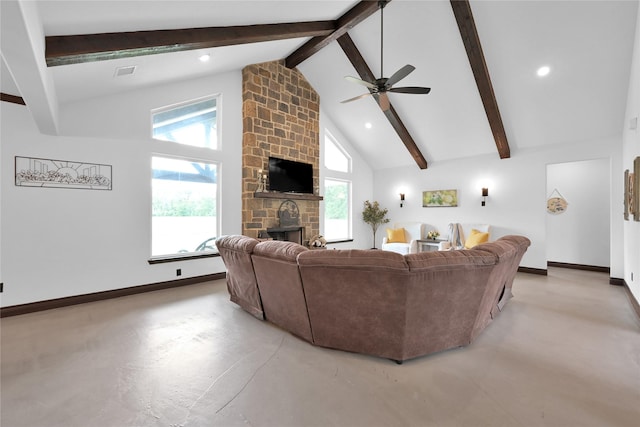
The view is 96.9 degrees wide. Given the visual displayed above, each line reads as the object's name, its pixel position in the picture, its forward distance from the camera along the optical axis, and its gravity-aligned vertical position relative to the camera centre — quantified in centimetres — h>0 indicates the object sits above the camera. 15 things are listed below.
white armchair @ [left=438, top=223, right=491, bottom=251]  626 -48
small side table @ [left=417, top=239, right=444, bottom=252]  670 -75
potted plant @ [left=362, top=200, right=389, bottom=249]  814 -5
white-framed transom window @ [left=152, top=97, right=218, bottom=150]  464 +155
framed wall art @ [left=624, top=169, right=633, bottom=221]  372 +29
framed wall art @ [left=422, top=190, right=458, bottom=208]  695 +38
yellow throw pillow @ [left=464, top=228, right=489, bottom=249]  588 -51
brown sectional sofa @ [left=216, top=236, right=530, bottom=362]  213 -65
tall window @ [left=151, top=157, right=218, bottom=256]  462 +12
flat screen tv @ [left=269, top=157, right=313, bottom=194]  590 +81
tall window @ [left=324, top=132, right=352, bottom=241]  745 +59
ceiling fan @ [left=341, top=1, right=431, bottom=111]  366 +176
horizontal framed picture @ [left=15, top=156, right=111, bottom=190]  341 +50
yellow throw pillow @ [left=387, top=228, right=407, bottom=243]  746 -60
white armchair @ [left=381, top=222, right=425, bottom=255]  689 -65
